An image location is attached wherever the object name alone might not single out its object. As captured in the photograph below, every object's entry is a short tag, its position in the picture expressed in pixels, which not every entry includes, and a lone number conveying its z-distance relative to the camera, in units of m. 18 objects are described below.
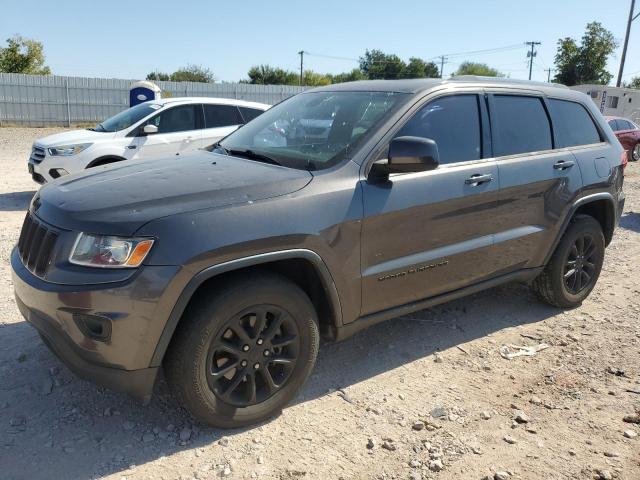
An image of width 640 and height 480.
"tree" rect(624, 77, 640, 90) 71.56
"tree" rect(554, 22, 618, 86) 48.72
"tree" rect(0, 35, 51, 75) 38.09
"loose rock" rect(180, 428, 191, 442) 2.94
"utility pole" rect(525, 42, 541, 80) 74.69
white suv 8.43
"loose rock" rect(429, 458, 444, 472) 2.79
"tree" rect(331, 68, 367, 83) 66.49
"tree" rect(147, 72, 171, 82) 60.22
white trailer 32.97
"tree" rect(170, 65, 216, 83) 66.76
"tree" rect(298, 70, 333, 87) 67.88
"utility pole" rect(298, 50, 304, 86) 70.03
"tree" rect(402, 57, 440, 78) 72.77
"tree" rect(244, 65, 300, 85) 61.72
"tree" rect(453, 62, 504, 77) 77.72
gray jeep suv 2.59
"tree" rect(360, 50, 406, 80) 74.69
